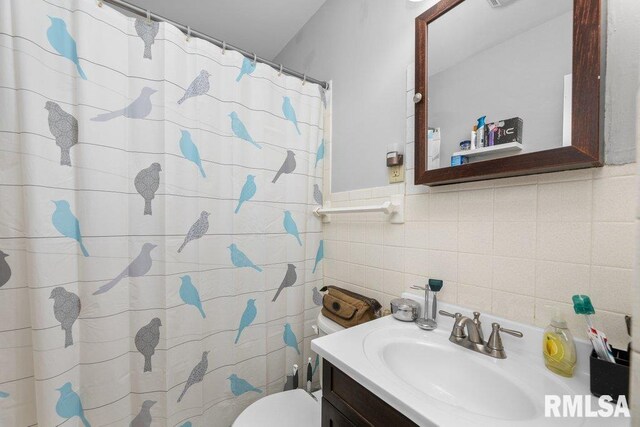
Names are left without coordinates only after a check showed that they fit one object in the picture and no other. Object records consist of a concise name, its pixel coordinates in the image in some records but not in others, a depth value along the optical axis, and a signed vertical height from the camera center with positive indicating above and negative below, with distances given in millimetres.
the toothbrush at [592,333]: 575 -278
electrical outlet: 1132 +146
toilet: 1027 -832
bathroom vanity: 558 -431
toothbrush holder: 545 -355
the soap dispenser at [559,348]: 653 -351
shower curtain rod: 1011 +766
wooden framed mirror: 648 +356
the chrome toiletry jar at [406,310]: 987 -383
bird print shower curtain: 883 -55
